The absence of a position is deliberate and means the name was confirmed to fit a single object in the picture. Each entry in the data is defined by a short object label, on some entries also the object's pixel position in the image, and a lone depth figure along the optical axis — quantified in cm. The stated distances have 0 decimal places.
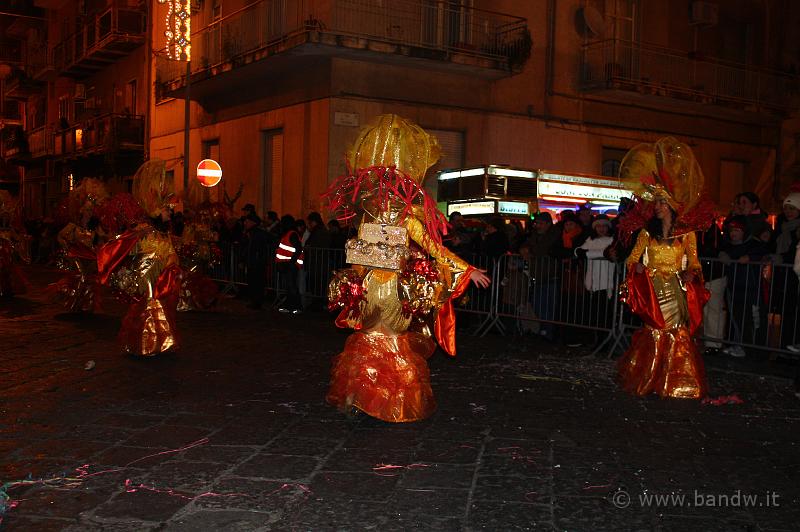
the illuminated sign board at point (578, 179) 1558
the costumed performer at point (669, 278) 703
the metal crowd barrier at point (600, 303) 902
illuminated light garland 2044
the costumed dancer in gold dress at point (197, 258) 1312
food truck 1476
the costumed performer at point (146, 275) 853
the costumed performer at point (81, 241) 1267
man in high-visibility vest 1341
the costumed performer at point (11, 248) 1464
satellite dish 1928
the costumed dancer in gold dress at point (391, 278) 578
